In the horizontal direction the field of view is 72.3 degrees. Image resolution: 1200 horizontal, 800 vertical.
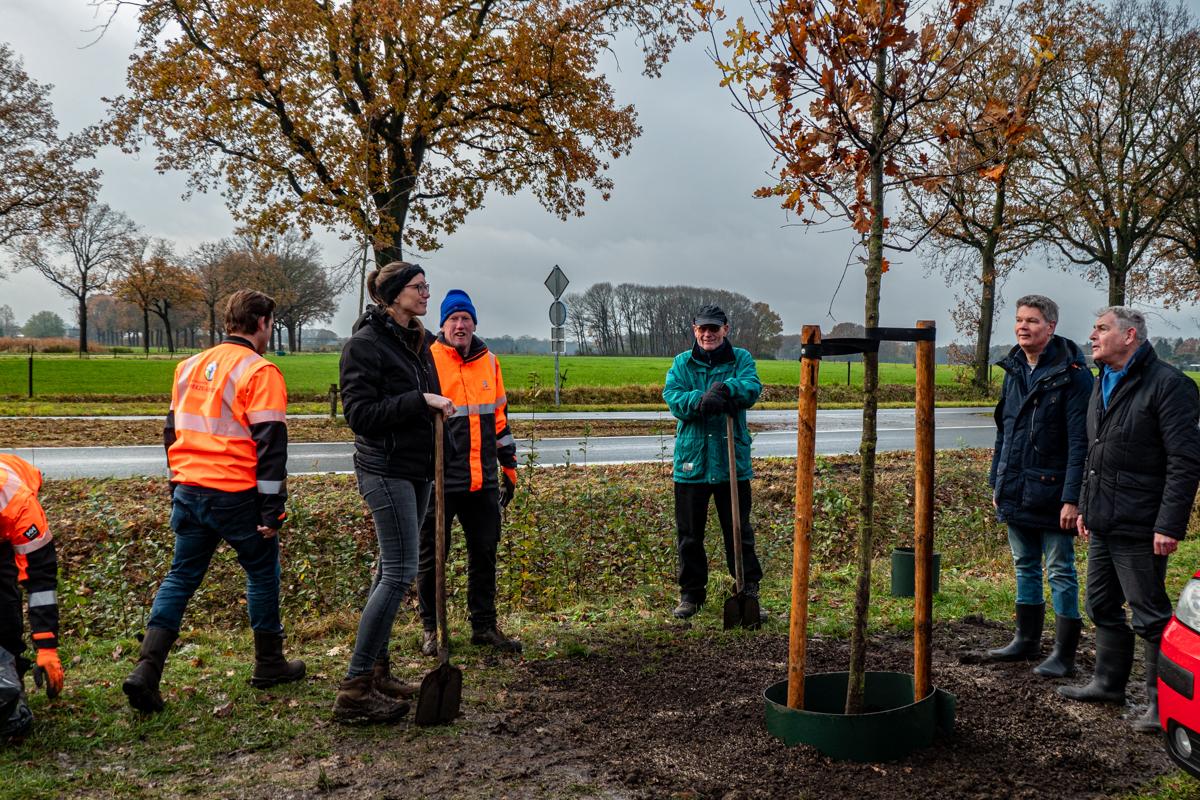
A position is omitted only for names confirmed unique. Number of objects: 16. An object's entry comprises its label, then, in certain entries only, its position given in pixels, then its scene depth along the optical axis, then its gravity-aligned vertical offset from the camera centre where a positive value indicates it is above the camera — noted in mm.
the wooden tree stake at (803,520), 3398 -618
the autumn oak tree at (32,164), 26828 +7064
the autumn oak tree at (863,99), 3291 +1152
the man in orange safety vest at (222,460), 4242 -431
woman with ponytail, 4035 -337
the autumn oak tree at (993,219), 20172 +4473
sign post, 20281 +1574
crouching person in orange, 3758 -969
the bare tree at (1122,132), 22219 +6655
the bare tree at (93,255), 52812 +8220
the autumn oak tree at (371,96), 15656 +5635
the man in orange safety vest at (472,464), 5172 -554
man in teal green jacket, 5828 -477
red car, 3078 -1196
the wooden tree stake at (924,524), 3512 -653
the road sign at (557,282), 20516 +2343
